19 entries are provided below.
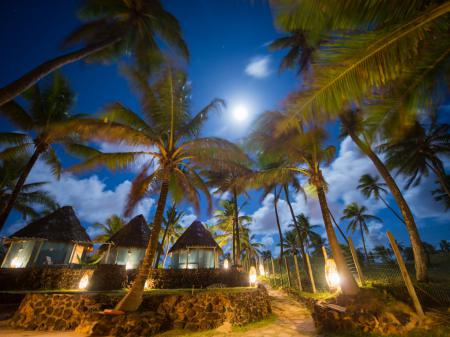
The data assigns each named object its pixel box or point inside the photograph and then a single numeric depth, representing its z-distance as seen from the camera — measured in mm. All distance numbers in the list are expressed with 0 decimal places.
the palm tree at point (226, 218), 25020
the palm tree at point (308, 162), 6754
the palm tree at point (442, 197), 23597
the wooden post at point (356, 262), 7993
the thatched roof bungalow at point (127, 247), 17734
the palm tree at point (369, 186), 24672
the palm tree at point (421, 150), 12844
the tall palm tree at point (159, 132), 7504
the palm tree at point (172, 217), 24281
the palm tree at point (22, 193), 15422
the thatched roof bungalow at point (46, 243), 15148
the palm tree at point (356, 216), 30625
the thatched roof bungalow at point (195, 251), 18250
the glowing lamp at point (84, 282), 10666
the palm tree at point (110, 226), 24656
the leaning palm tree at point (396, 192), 7964
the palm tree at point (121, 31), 6875
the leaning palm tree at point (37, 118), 10609
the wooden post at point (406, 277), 5234
